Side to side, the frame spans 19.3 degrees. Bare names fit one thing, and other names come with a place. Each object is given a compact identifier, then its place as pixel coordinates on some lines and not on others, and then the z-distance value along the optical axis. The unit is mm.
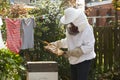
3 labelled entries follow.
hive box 5566
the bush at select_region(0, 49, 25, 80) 4648
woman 5711
